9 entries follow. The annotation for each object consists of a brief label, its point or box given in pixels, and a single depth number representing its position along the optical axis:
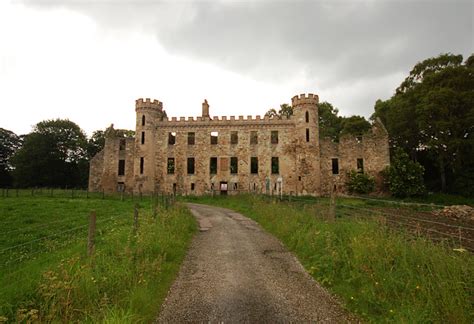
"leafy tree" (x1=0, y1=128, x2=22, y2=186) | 44.44
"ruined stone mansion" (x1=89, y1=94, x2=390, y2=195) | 30.16
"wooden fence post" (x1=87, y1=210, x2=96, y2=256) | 5.86
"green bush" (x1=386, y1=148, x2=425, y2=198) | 26.89
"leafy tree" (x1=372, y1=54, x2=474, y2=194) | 27.55
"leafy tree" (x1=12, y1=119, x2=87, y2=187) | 40.97
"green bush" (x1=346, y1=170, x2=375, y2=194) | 29.00
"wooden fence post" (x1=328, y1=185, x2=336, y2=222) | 9.16
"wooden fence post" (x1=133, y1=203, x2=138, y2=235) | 8.30
